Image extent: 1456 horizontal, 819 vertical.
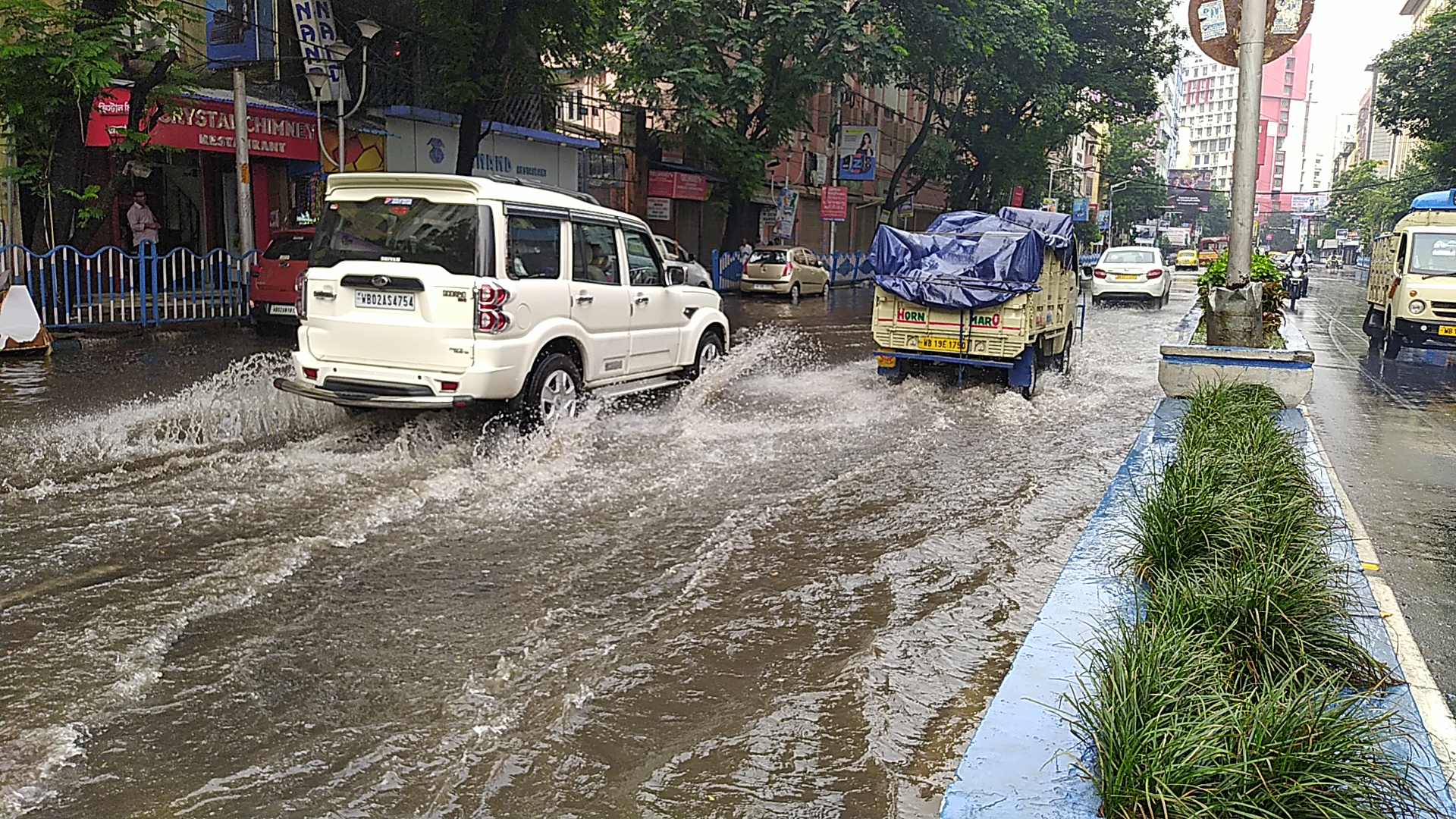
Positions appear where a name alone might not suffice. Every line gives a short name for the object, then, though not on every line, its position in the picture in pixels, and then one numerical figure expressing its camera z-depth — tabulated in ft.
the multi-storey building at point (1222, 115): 631.56
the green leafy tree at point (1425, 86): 120.57
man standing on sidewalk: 64.39
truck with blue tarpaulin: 38.86
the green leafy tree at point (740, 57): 86.53
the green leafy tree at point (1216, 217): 494.26
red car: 51.37
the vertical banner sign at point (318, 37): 62.75
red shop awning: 53.83
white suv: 26.02
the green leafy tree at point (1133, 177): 274.98
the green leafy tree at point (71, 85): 45.27
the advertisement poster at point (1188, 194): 406.82
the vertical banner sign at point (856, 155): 126.82
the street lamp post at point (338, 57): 60.59
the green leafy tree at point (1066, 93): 126.72
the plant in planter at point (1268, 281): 40.70
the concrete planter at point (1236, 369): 34.14
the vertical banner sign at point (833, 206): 126.11
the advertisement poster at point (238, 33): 71.46
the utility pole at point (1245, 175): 35.53
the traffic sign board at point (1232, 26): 34.81
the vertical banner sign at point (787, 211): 122.11
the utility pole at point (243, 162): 57.47
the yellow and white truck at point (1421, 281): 54.24
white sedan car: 98.02
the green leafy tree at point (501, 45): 62.75
